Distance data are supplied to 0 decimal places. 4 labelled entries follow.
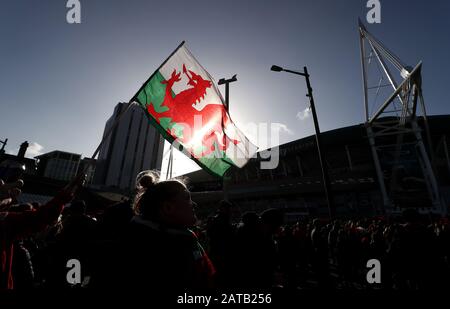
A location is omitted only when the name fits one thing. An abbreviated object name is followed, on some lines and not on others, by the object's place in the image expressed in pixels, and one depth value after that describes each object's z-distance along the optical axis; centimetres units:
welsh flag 468
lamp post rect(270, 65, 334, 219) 855
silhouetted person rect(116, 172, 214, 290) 130
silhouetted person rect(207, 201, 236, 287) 335
